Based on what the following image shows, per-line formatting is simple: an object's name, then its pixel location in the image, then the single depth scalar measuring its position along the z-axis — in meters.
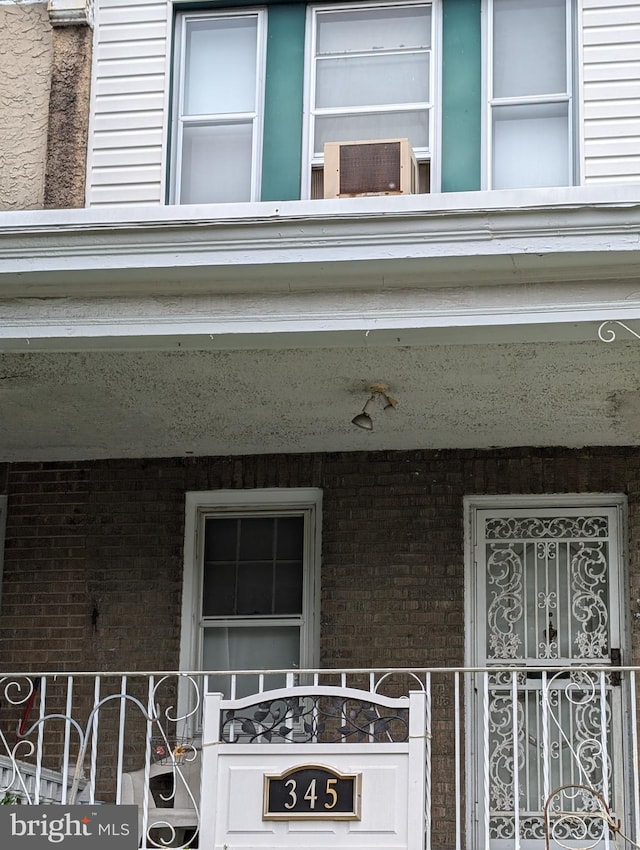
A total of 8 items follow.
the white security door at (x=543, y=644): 8.95
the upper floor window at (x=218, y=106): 9.19
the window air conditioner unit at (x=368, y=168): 8.37
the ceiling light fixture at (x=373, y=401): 8.38
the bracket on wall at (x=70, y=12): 9.33
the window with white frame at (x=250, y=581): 9.73
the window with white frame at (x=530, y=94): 8.85
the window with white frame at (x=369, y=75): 9.04
